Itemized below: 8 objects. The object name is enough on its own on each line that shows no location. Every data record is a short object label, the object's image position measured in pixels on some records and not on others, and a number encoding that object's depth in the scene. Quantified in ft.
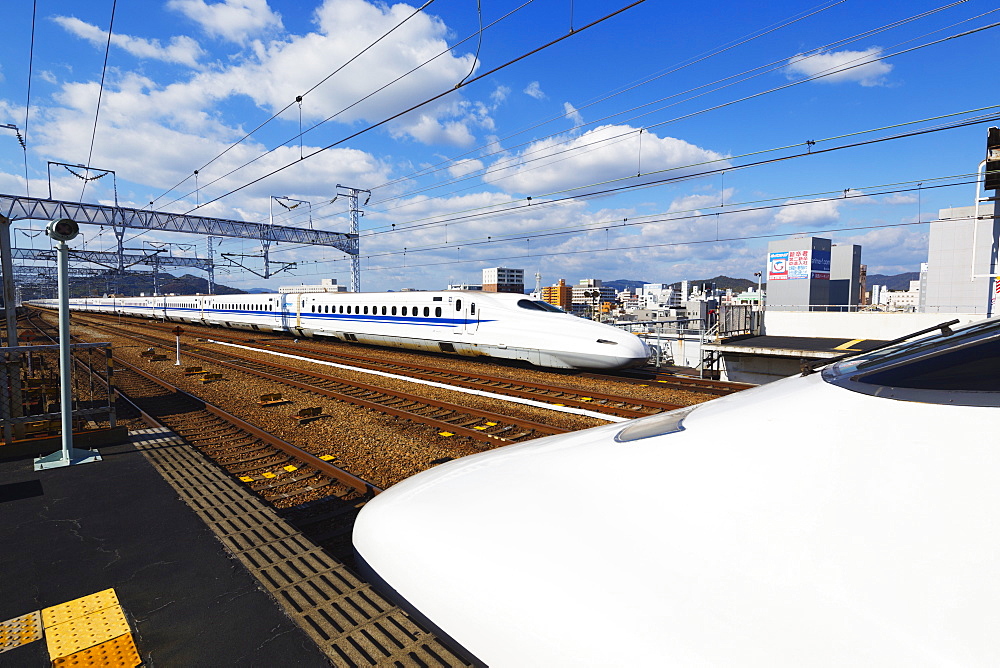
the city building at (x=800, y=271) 208.13
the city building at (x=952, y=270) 117.68
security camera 16.28
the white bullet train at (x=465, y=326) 42.14
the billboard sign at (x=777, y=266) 214.90
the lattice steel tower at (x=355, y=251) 112.28
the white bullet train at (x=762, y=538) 3.90
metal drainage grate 7.22
